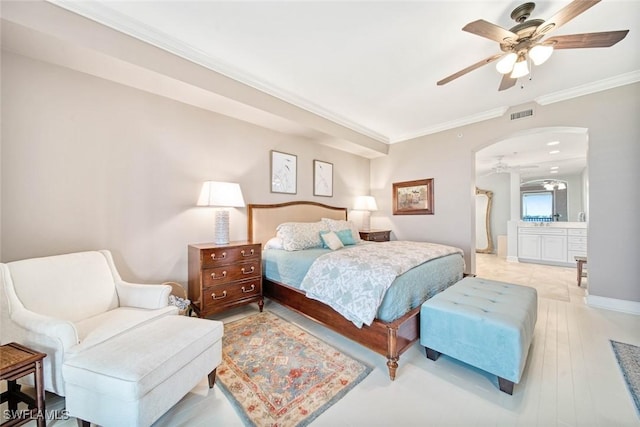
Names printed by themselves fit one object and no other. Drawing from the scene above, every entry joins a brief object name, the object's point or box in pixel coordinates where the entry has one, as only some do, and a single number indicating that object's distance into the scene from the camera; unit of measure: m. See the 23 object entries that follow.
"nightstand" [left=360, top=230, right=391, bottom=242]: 4.52
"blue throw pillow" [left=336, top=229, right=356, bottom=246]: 3.57
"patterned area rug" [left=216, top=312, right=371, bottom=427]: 1.54
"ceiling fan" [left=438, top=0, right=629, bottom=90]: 1.68
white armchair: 1.37
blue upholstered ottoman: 1.63
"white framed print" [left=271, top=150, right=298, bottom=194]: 3.77
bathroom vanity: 5.48
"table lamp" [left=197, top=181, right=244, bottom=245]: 2.82
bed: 1.89
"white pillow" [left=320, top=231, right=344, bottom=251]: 3.21
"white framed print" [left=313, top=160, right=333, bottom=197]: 4.38
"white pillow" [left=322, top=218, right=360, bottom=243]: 3.74
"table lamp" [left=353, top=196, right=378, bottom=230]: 4.98
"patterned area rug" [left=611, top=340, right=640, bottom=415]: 1.67
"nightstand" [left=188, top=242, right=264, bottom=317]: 2.56
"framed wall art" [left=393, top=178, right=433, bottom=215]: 4.59
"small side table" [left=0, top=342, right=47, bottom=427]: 1.17
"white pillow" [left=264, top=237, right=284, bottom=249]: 3.31
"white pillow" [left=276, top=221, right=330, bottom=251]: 3.19
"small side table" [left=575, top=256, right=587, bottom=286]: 4.08
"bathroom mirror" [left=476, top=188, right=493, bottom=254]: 7.71
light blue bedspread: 1.96
